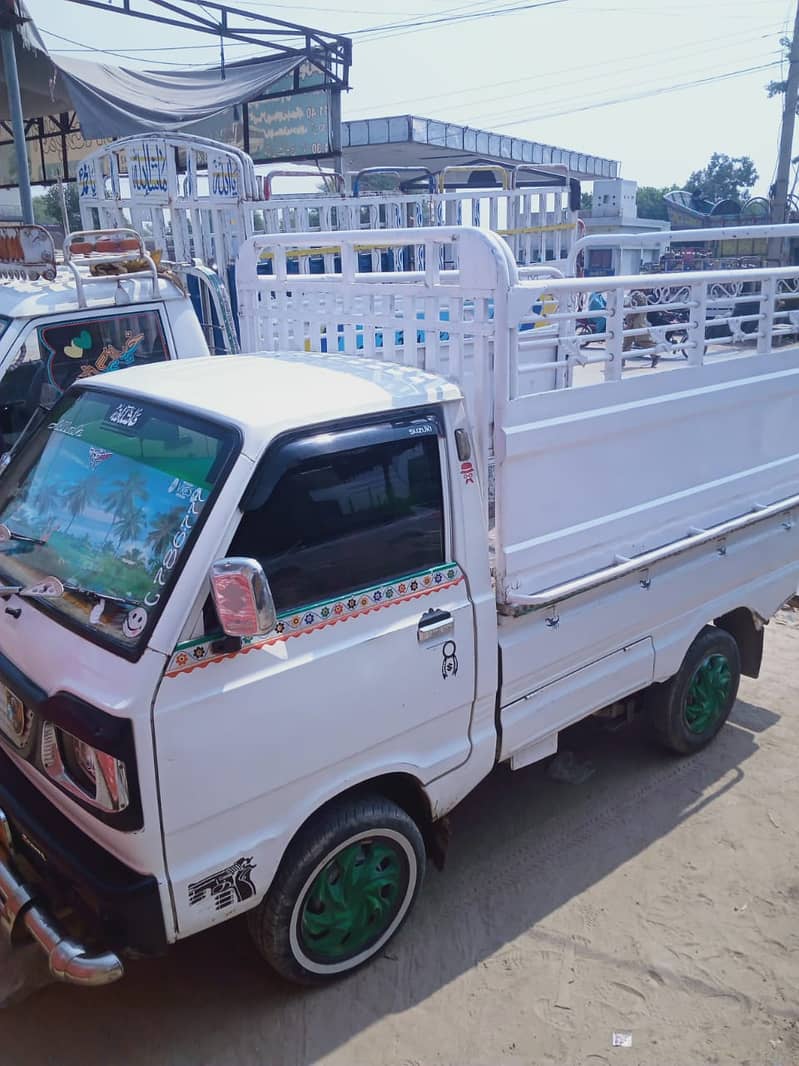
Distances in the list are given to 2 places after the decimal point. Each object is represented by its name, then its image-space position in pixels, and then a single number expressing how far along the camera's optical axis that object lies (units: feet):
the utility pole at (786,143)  55.11
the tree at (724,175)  267.80
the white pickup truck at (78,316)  15.05
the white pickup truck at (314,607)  7.48
